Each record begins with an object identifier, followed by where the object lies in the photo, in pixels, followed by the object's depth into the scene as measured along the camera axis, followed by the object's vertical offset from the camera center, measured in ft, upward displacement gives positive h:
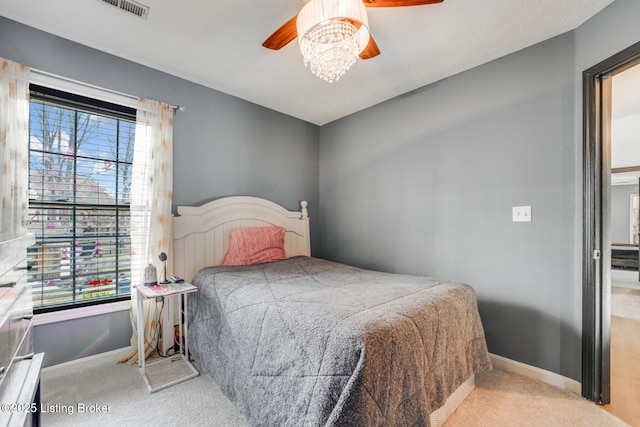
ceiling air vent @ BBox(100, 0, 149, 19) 5.56 +4.21
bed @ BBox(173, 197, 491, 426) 3.55 -2.04
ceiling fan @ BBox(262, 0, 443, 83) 4.16 +2.93
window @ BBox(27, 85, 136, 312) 6.42 +0.34
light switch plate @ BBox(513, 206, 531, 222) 6.79 +0.08
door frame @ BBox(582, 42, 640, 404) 5.71 -0.42
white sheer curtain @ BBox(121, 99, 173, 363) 7.37 +0.42
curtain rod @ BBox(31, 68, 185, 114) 6.24 +3.10
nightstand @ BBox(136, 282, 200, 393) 6.15 -2.81
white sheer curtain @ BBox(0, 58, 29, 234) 5.65 +1.39
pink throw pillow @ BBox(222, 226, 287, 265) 8.75 -1.05
